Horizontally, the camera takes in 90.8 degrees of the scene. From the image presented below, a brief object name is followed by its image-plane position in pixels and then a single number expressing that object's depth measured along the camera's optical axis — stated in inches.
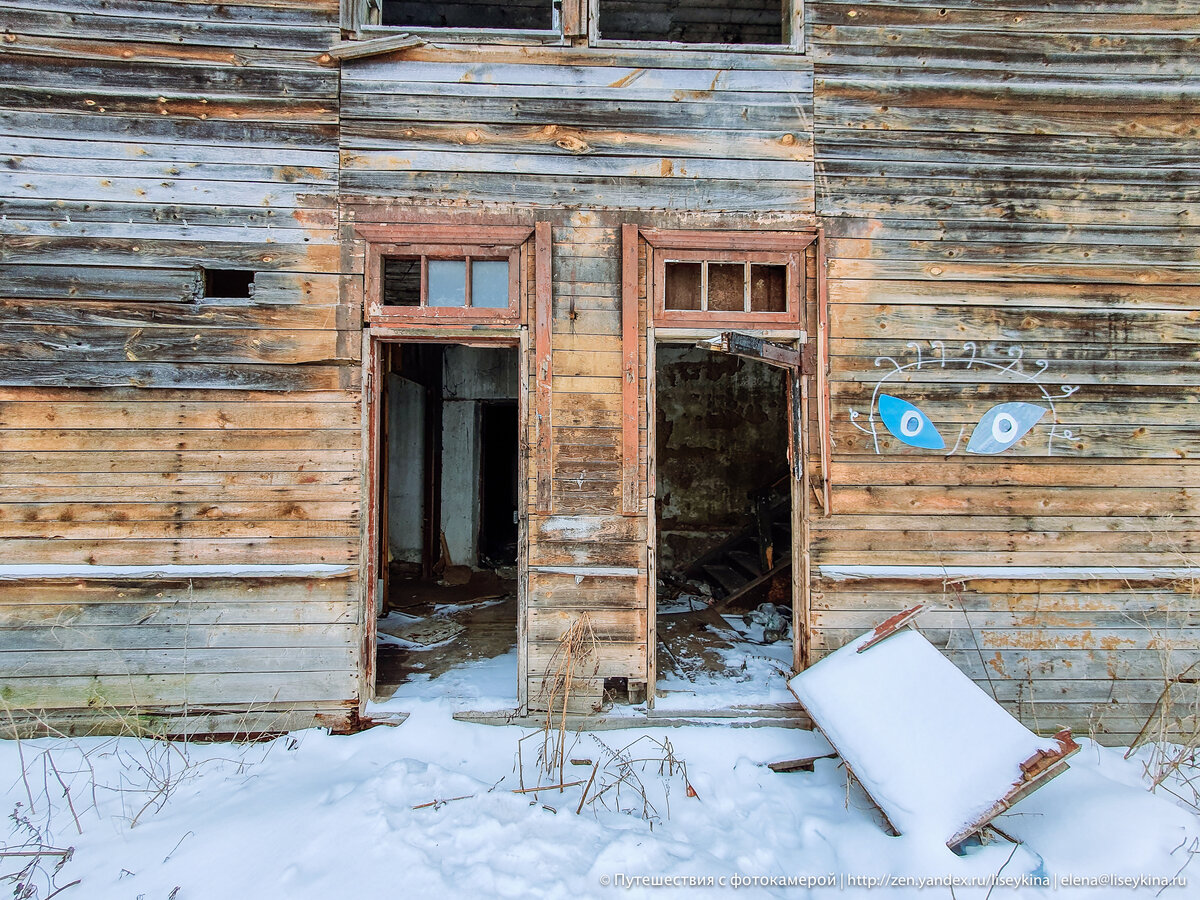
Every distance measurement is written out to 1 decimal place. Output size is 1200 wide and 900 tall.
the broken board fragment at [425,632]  208.1
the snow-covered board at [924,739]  109.9
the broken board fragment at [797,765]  139.0
